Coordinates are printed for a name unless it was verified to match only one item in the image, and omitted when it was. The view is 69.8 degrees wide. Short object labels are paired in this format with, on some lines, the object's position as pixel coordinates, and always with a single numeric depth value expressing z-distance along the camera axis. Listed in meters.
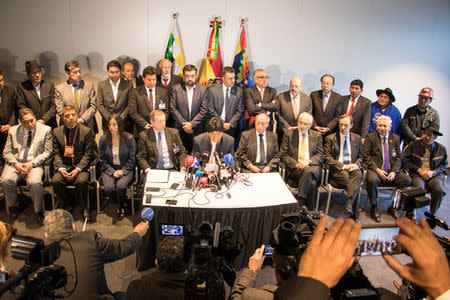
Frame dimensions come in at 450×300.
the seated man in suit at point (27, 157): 4.20
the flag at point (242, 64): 6.02
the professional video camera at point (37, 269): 1.32
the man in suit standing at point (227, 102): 5.32
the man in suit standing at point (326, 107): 5.42
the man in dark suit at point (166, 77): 5.31
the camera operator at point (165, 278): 1.93
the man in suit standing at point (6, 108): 4.87
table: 3.35
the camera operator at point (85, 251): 2.05
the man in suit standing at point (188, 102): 5.20
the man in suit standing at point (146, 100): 5.08
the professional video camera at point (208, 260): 1.68
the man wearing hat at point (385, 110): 5.63
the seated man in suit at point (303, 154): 4.76
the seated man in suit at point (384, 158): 4.90
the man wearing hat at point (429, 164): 4.87
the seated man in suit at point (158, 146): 4.53
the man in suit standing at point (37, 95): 4.91
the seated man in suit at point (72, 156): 4.37
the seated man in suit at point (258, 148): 4.80
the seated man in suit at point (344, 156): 4.80
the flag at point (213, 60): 5.98
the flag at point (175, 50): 5.84
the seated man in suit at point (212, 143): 4.54
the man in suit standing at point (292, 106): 5.40
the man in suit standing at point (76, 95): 4.89
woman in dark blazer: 4.40
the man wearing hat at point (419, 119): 5.71
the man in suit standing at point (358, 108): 5.50
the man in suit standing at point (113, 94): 5.10
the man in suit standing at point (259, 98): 5.39
